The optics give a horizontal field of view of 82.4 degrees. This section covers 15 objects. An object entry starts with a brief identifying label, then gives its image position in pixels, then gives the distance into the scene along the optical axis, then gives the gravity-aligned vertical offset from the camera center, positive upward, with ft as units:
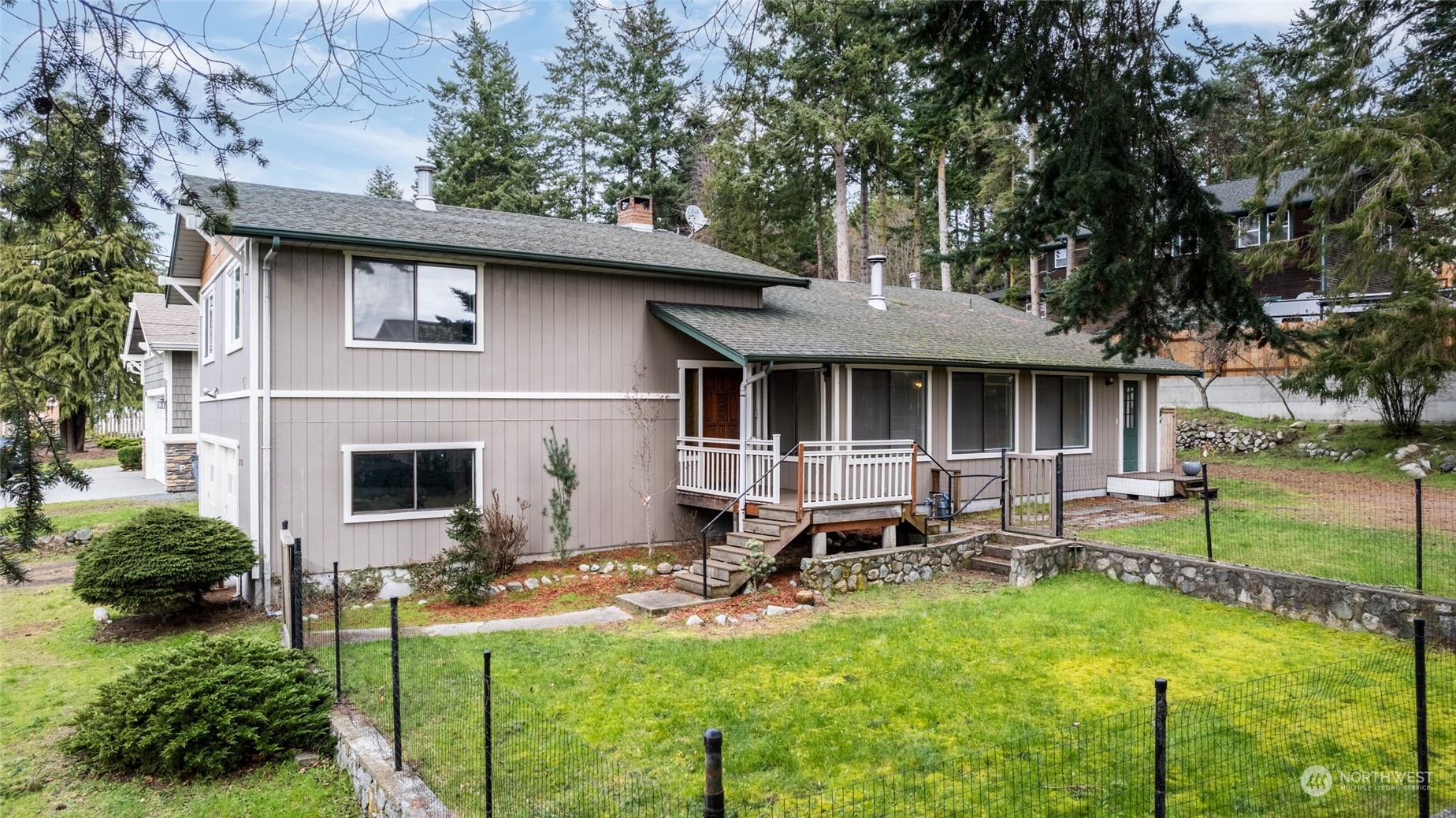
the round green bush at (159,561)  30.30 -5.46
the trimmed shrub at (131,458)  90.33 -4.62
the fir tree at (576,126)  108.37 +37.88
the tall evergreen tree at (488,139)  107.76 +36.68
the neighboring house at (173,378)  68.44 +3.08
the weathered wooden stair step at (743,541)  35.55 -5.63
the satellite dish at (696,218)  55.47 +13.04
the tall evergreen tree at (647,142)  104.01 +34.21
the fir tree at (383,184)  171.01 +48.30
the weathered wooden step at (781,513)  36.09 -4.52
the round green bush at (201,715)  18.40 -6.88
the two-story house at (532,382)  34.32 +1.44
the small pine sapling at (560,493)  38.99 -3.84
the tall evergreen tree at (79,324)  90.79 +10.46
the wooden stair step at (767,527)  36.24 -5.16
